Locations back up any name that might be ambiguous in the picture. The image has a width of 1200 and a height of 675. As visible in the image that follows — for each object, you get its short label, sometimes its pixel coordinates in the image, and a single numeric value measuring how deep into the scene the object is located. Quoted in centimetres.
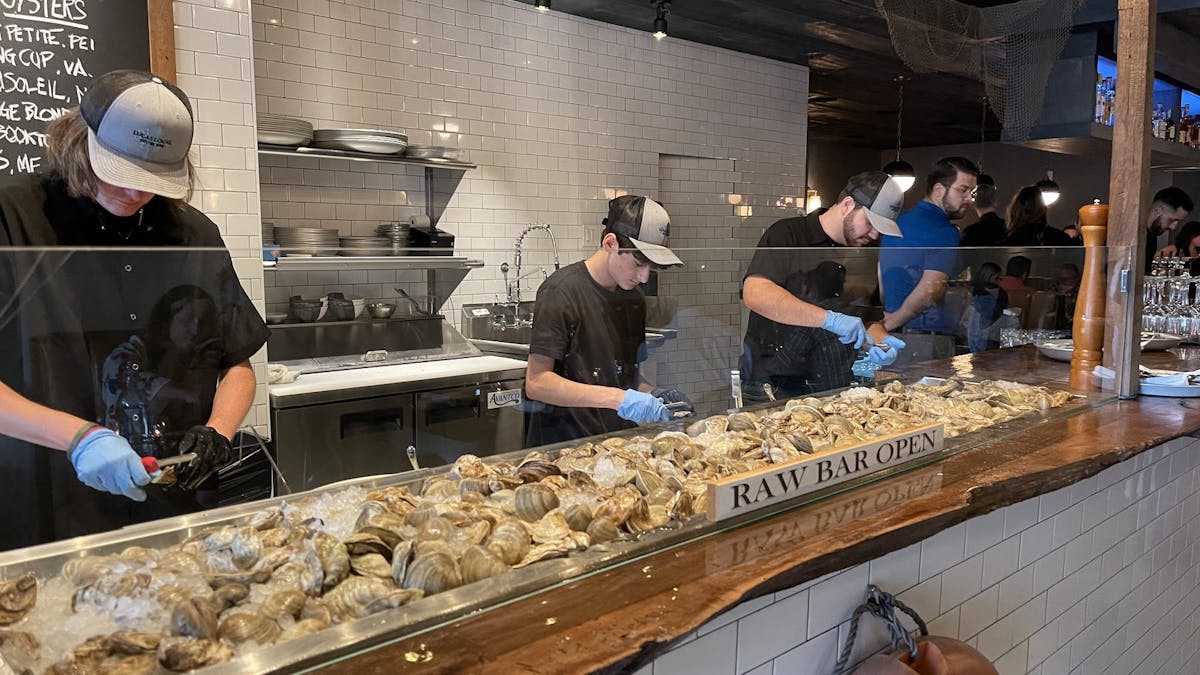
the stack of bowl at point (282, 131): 389
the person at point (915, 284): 228
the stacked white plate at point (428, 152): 448
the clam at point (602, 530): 111
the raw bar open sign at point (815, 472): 122
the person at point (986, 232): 586
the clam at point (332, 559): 93
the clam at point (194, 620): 80
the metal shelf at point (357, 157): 397
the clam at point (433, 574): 94
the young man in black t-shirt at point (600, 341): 172
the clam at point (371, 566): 96
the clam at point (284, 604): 86
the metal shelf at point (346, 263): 374
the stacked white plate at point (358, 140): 413
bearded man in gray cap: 199
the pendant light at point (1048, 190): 802
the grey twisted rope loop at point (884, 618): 125
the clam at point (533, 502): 115
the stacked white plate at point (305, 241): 403
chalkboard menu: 264
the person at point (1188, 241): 669
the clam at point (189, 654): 76
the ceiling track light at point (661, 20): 510
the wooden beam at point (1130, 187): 238
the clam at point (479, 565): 98
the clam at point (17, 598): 85
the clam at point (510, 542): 103
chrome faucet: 200
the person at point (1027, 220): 602
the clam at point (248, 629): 82
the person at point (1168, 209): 591
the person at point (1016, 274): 267
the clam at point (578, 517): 112
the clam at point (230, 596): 87
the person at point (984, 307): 262
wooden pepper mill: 247
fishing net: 426
